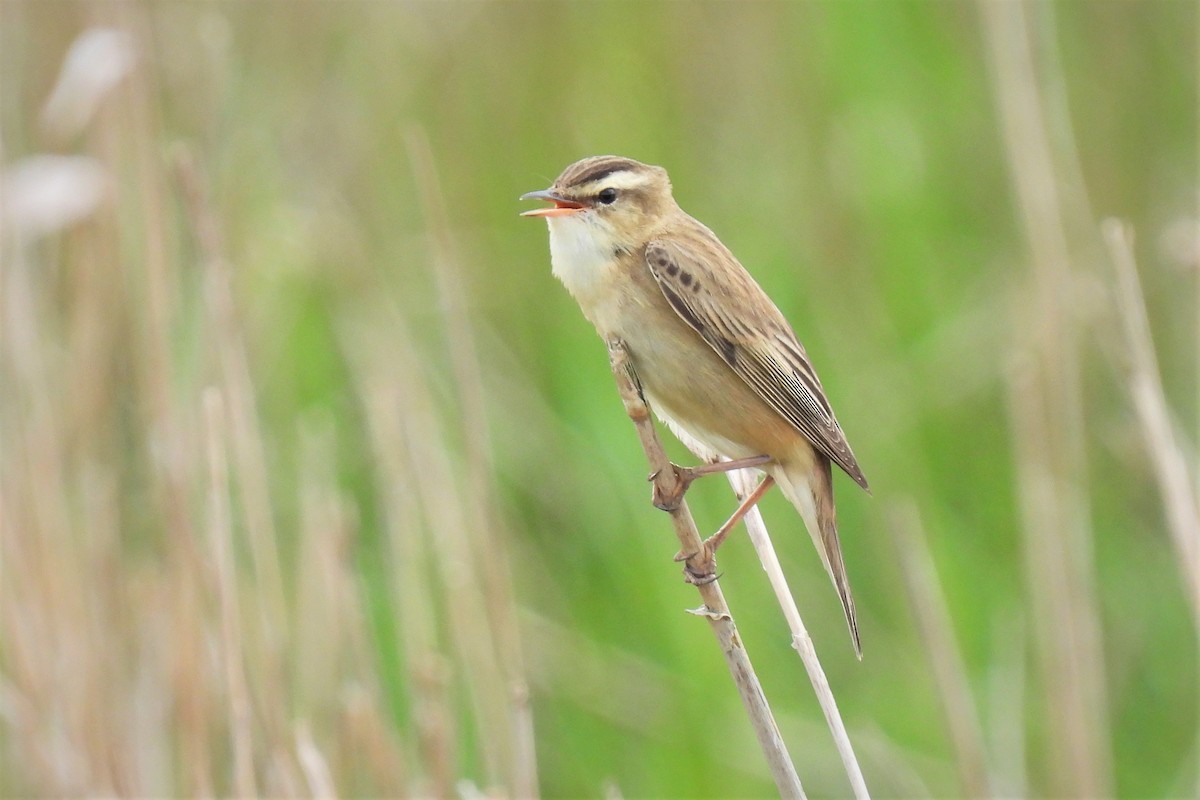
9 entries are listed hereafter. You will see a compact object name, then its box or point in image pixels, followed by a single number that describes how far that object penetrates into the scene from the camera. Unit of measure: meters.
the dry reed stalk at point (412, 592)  6.21
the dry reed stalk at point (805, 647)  5.08
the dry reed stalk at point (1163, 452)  6.58
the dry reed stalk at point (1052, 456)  6.98
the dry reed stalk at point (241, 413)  6.08
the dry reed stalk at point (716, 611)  4.88
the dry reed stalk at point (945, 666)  6.08
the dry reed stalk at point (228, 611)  6.08
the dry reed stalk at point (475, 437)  6.30
